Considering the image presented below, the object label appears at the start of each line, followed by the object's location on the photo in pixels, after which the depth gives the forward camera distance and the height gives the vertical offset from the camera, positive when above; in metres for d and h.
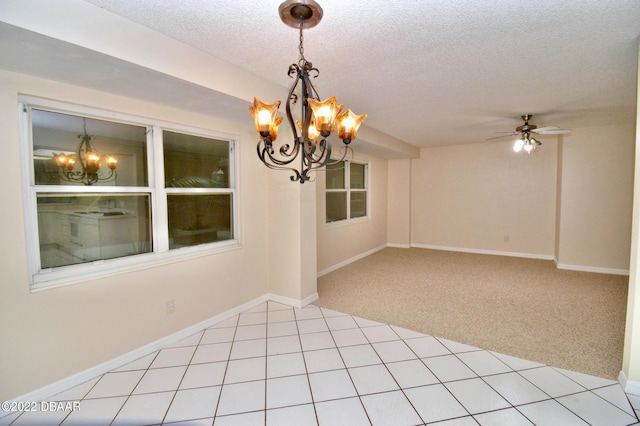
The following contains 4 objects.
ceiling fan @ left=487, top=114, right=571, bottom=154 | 3.83 +0.85
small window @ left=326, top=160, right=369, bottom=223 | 5.18 +0.15
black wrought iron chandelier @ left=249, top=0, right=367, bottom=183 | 1.40 +0.46
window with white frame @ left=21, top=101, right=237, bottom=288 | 1.99 +0.08
